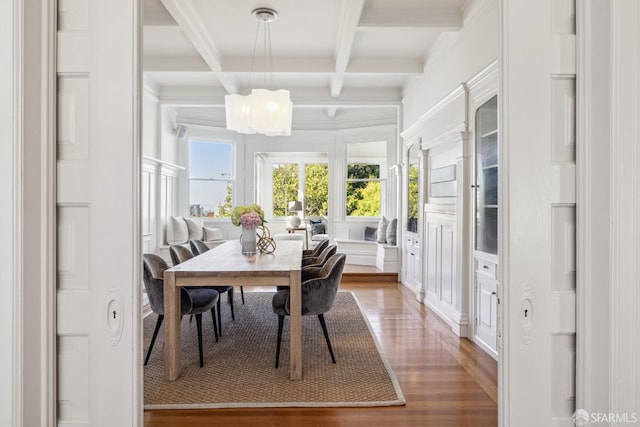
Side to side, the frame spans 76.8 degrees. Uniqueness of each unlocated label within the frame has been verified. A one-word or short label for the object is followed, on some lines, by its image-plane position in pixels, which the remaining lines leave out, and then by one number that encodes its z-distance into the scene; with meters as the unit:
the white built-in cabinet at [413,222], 5.30
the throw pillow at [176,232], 6.62
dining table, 2.80
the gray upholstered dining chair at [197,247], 4.59
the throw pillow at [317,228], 8.53
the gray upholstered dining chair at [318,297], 3.06
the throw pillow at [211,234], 7.25
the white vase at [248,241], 3.79
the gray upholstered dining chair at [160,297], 2.97
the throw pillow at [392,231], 6.85
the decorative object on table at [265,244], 3.96
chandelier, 4.27
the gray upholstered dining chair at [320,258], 4.02
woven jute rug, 2.54
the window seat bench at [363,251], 7.03
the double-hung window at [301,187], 8.67
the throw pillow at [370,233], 7.78
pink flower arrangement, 3.74
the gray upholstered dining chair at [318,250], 4.71
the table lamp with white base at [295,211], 7.79
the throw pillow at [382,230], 7.20
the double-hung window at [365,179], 7.97
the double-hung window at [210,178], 7.64
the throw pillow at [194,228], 6.96
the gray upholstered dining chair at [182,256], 3.84
